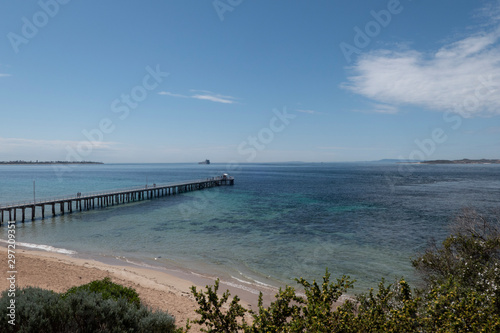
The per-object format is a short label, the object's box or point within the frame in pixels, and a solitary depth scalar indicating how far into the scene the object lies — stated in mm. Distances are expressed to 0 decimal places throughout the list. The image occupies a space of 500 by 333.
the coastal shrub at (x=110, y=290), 10923
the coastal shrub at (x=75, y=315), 6777
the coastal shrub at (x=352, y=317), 4945
